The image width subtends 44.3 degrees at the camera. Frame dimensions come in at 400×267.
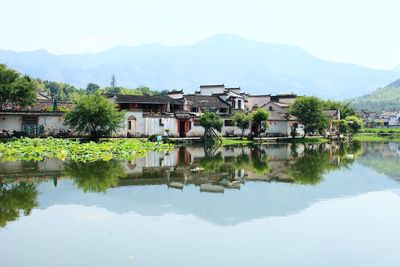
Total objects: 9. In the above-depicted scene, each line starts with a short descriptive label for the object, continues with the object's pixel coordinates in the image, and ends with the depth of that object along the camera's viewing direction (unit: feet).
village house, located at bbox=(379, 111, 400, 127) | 401.72
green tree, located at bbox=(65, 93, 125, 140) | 136.98
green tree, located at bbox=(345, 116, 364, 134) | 223.71
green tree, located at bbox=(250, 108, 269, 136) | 173.06
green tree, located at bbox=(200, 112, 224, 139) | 158.20
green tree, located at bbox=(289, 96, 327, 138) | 183.21
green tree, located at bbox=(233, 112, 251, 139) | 170.71
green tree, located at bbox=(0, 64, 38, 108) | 135.54
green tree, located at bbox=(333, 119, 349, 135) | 212.82
